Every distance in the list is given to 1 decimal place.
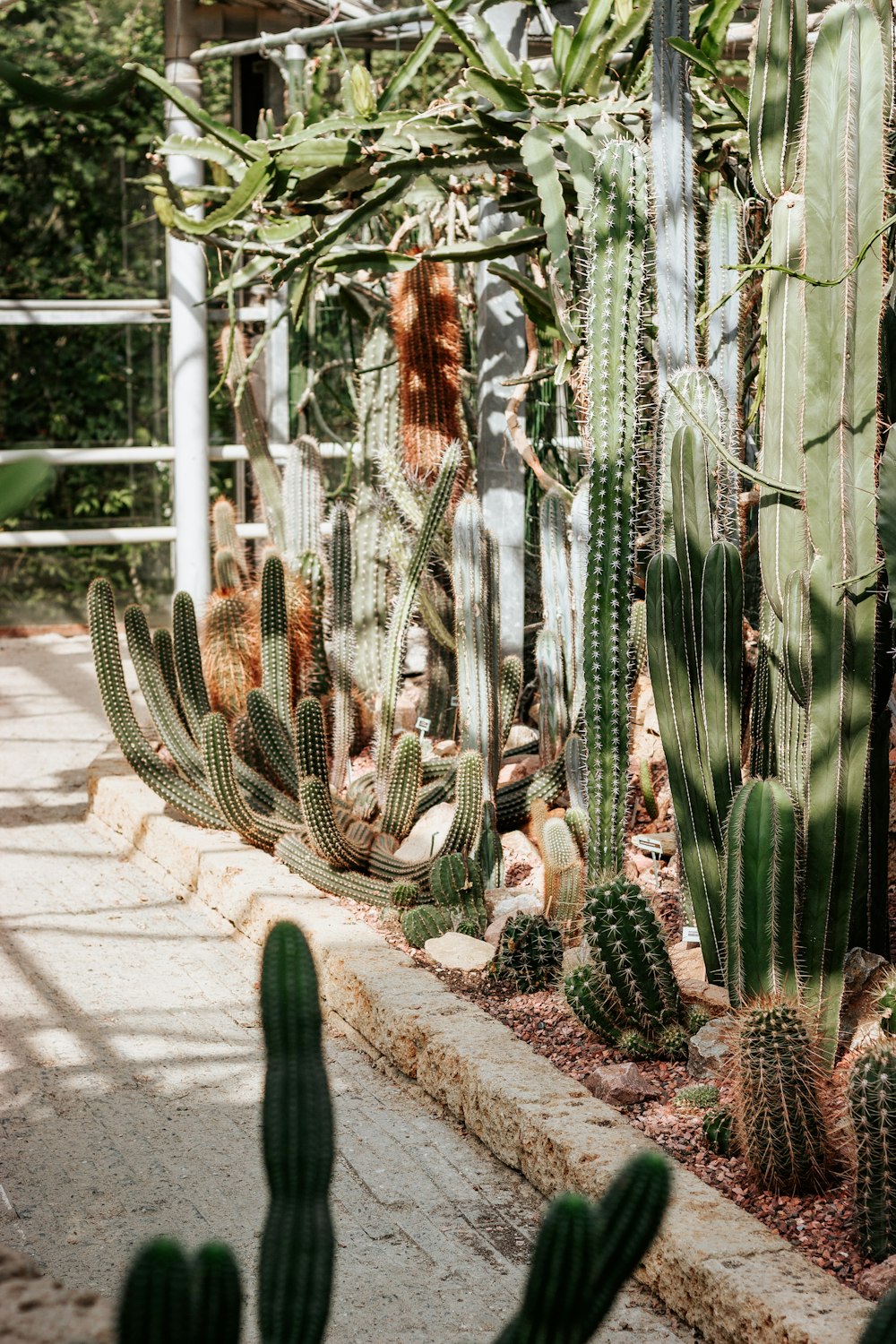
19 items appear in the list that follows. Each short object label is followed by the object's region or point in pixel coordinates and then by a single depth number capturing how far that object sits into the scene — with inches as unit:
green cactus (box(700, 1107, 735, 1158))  103.2
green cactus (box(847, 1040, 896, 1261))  85.3
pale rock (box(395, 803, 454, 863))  170.1
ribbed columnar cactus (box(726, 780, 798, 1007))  102.0
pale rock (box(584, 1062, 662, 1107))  111.7
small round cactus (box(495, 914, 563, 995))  134.6
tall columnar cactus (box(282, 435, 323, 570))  221.0
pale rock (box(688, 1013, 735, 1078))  113.3
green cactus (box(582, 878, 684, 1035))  115.3
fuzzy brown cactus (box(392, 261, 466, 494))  198.2
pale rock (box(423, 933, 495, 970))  140.7
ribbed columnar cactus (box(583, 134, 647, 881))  131.3
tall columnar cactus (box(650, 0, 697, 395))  130.1
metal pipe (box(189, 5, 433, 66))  198.2
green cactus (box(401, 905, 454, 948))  146.0
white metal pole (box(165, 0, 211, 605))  292.8
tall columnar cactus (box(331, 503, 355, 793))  190.5
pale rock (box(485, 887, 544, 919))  151.2
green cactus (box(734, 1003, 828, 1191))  94.0
